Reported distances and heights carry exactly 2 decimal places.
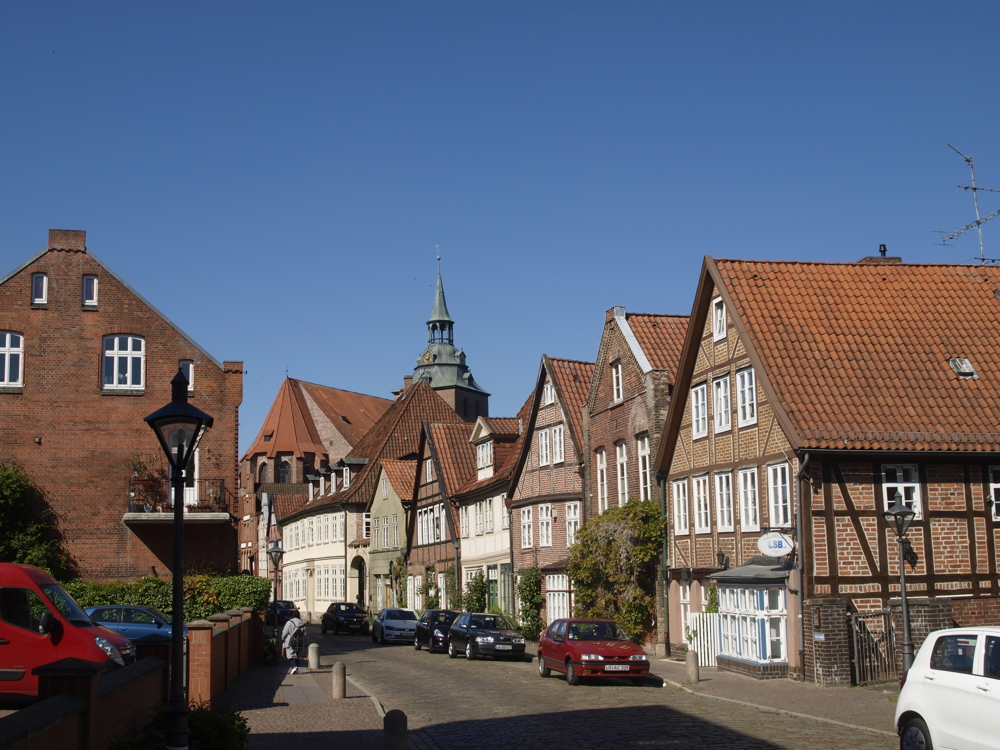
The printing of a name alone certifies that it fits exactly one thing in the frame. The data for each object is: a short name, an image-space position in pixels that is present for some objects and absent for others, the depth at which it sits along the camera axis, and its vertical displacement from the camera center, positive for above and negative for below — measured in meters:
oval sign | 22.45 -0.23
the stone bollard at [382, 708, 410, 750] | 11.27 -1.89
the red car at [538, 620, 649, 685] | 22.09 -2.29
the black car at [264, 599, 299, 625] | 43.19 -2.97
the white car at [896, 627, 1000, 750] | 11.06 -1.69
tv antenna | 31.25 +8.52
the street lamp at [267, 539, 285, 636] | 38.26 -0.33
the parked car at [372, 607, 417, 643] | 41.12 -3.09
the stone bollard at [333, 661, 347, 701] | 19.95 -2.47
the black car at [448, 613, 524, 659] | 30.84 -2.71
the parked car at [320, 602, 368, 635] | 48.88 -3.30
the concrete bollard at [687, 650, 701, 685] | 22.66 -2.67
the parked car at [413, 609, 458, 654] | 34.97 -2.79
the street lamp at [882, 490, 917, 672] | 18.77 -0.10
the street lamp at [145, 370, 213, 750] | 10.70 +0.97
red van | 15.12 -1.14
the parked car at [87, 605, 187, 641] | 24.12 -1.67
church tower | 107.00 +16.28
